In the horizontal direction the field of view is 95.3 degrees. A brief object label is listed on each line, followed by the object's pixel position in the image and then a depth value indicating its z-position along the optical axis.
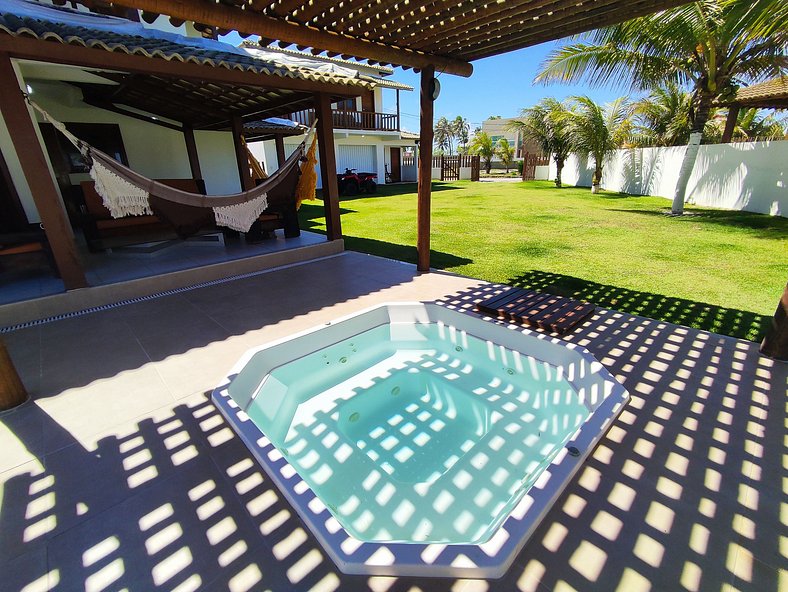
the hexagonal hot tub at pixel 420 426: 1.37
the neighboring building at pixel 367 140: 14.02
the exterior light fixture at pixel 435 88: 3.68
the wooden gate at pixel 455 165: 20.00
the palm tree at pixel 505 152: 28.82
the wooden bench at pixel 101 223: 4.67
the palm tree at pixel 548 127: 13.81
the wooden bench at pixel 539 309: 2.95
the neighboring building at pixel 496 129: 46.70
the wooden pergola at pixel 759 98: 7.86
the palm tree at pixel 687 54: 5.70
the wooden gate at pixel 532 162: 18.48
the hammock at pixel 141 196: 3.67
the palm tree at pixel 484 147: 27.28
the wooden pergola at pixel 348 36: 2.51
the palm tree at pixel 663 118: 12.40
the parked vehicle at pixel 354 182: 13.86
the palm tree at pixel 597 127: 12.12
